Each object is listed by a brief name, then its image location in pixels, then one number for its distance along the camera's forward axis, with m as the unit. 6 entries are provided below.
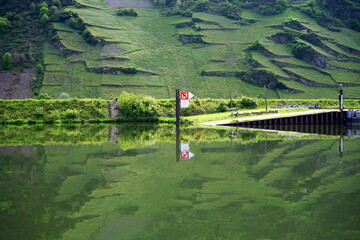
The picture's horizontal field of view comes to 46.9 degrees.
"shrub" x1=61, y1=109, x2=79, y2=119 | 51.38
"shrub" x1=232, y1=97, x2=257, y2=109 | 61.32
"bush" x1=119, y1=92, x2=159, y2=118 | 51.88
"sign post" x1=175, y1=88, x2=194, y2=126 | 44.89
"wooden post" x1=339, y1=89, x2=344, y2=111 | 48.45
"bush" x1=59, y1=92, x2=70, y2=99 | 77.31
